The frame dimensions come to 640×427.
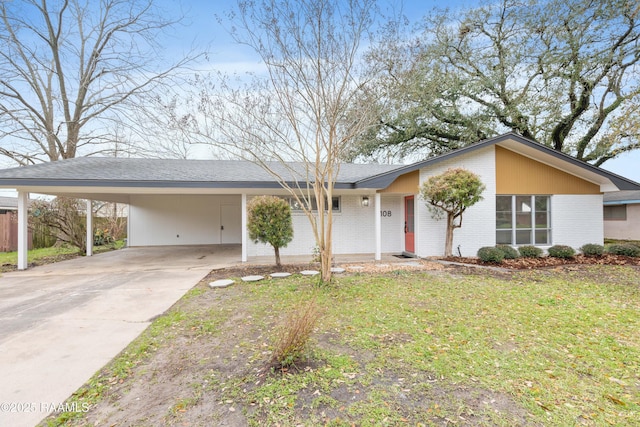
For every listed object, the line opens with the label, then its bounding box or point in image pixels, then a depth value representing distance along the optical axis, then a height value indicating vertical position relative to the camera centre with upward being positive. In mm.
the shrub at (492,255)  8641 -1097
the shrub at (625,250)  9367 -1036
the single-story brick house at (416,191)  8773 +856
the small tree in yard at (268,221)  7566 -72
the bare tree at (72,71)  13664 +7241
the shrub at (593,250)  9602 -1055
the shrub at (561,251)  9148 -1055
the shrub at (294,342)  2830 -1198
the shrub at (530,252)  9164 -1067
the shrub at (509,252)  8920 -1047
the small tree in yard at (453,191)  8414 +787
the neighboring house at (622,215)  15938 +130
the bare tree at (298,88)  5660 +2671
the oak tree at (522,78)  12992 +6689
